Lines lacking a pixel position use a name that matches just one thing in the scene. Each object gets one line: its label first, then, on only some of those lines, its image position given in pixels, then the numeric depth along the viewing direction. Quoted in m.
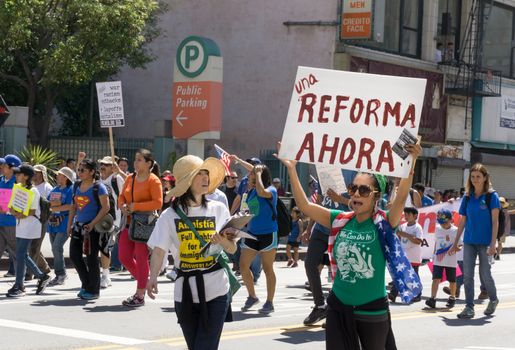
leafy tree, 24.97
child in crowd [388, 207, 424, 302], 13.88
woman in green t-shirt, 6.51
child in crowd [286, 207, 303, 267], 19.88
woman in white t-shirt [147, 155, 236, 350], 6.79
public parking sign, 25.09
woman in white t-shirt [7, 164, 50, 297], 12.82
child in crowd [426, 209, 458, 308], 13.45
